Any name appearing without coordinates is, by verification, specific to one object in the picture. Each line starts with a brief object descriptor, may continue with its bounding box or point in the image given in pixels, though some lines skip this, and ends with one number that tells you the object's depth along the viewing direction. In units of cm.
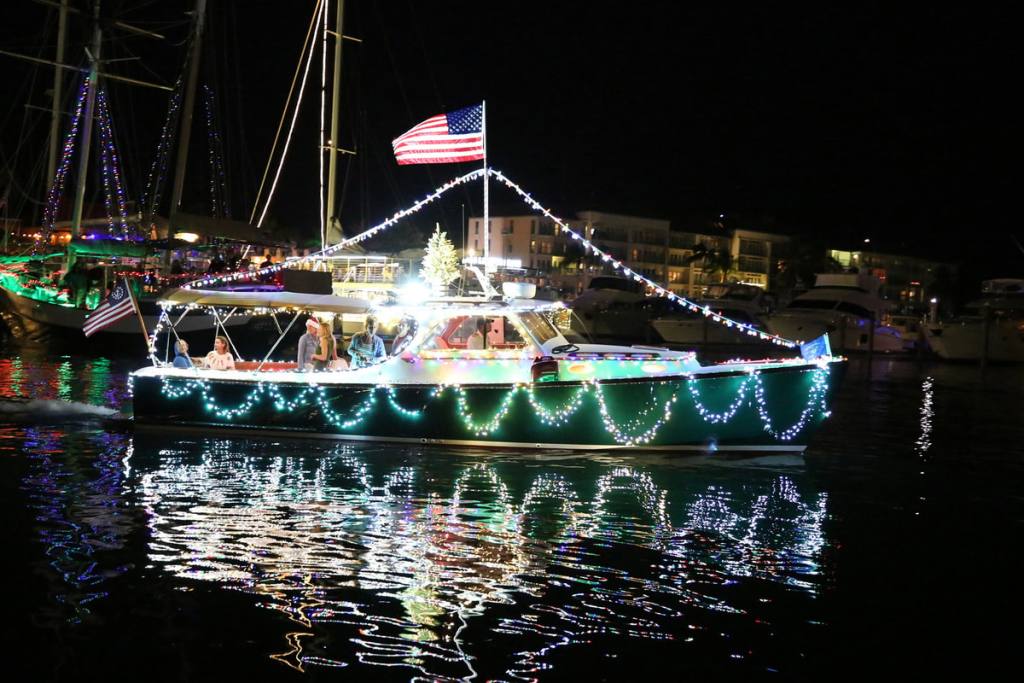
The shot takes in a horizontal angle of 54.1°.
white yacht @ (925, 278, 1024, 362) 4712
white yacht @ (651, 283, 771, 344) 5175
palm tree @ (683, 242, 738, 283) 10900
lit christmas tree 3400
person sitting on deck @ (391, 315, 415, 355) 1612
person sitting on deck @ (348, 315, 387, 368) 1678
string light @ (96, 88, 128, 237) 4029
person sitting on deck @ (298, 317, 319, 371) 1705
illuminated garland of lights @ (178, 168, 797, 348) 1584
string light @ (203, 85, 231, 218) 3594
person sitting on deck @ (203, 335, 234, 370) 1712
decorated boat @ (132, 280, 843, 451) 1542
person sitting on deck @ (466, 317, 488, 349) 1617
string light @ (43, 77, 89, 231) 4147
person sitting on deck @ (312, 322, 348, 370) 1705
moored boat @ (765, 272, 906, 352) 4903
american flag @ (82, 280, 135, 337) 1745
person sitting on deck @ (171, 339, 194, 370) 1655
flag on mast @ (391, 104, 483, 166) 1762
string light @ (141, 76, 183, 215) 3672
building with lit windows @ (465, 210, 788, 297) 9762
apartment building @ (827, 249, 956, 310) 11921
